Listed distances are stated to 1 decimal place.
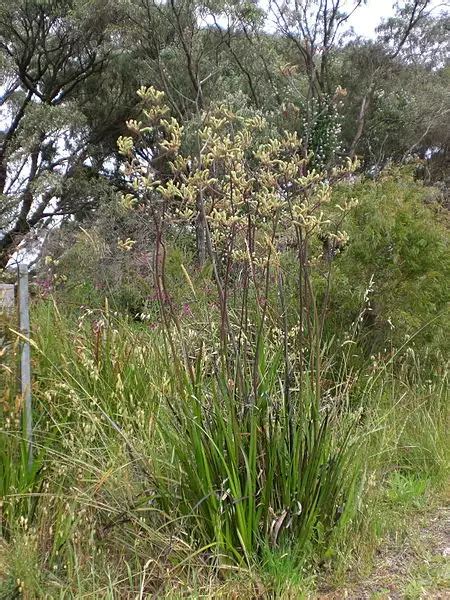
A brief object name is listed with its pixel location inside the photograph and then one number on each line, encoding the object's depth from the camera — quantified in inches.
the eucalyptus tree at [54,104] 663.8
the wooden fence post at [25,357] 113.3
